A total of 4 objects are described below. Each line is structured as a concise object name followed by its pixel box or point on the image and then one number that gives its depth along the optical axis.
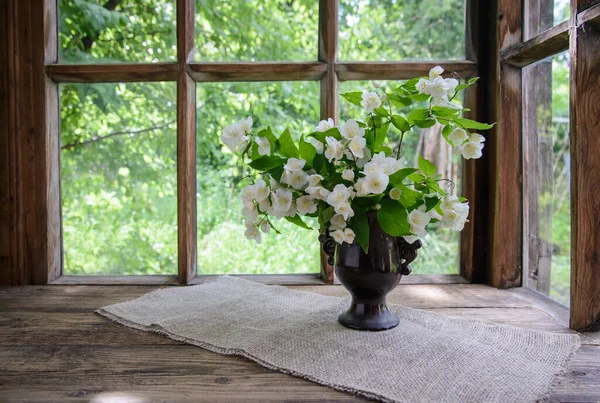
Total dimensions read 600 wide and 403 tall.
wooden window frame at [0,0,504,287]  1.51
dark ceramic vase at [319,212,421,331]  1.00
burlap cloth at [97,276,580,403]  0.79
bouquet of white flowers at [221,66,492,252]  0.92
